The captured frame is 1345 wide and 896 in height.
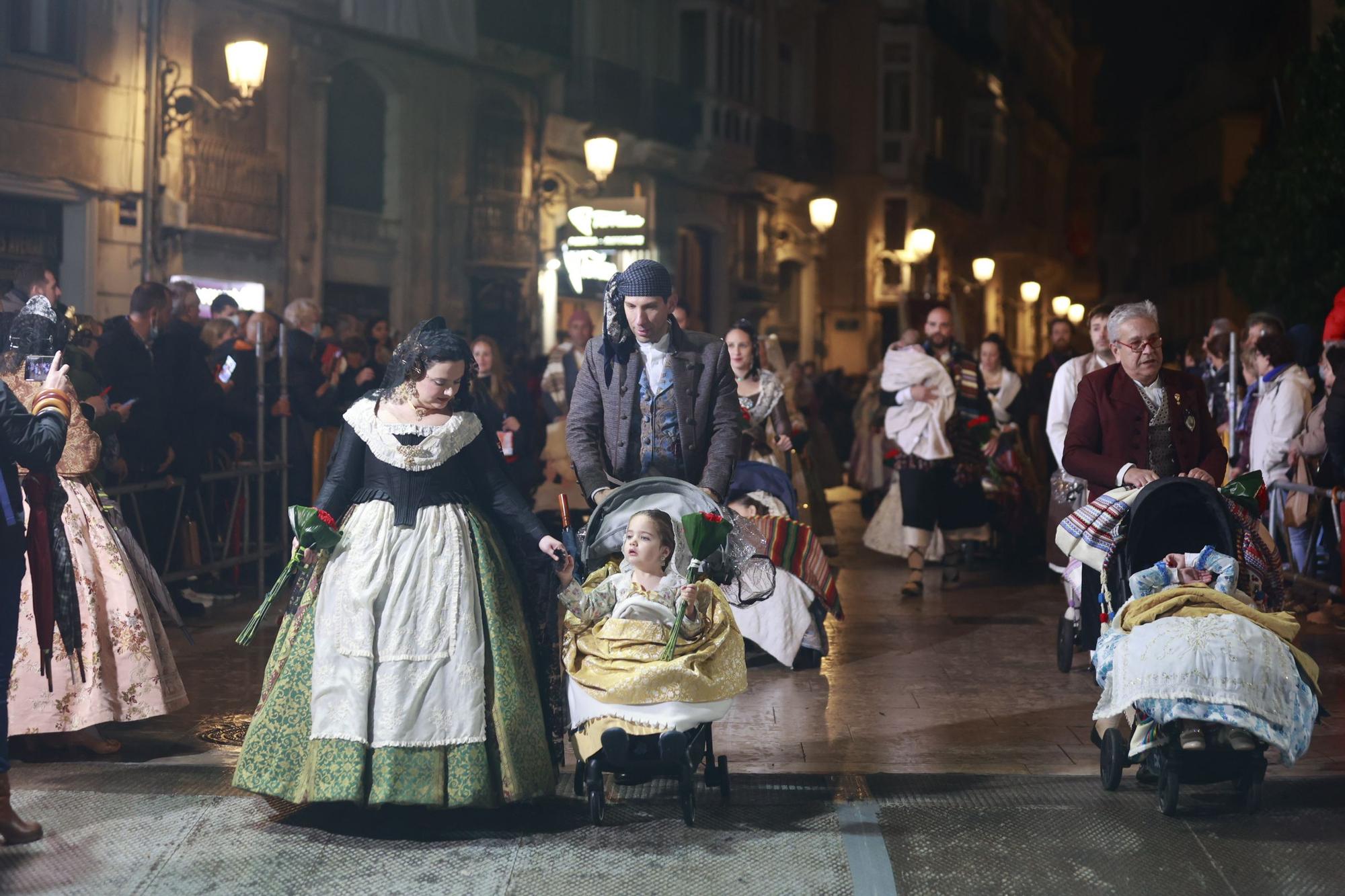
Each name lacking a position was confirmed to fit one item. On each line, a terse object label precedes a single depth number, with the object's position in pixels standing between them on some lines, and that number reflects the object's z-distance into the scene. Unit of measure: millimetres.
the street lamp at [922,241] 28312
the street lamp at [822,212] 25109
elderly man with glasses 7285
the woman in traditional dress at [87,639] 6863
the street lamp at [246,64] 15297
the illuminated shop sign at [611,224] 20609
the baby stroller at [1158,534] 6406
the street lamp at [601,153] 19984
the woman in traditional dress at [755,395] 10492
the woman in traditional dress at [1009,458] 13625
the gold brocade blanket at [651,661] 5898
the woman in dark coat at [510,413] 12188
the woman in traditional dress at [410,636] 5863
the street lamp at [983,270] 30281
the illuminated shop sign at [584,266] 24625
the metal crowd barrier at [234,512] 10570
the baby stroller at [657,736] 5891
